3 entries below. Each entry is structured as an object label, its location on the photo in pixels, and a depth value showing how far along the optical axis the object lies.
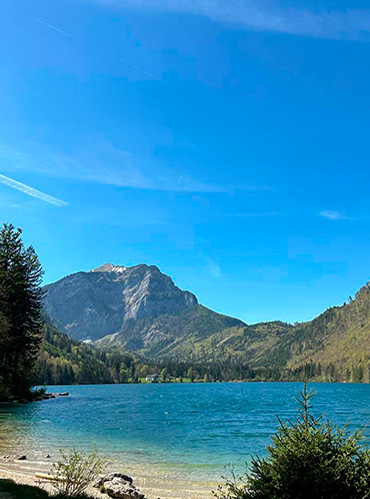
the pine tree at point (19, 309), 67.81
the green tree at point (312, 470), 11.91
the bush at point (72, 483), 16.46
